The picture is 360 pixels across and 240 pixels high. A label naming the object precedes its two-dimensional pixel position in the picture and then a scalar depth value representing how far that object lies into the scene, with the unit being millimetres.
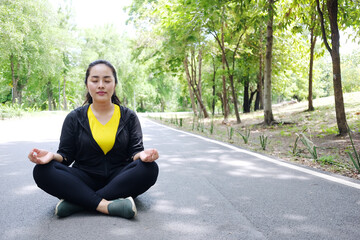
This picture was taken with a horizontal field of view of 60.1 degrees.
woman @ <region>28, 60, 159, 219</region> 2865
